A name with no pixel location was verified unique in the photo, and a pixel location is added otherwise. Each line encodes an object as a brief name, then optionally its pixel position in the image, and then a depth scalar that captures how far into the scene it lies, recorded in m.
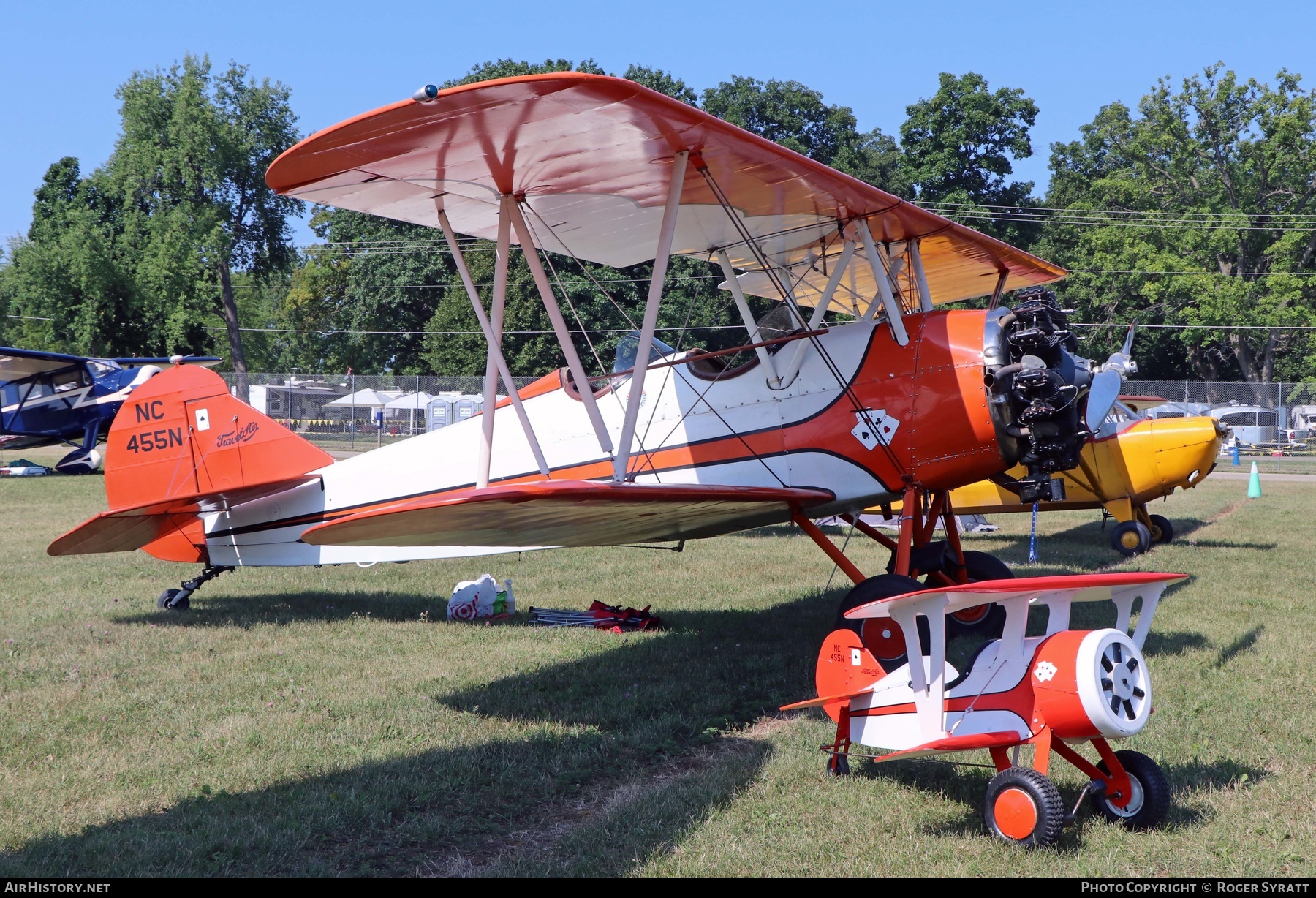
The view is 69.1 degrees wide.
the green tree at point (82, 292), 41.84
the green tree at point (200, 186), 45.03
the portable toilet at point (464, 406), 35.56
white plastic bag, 8.18
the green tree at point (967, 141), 49.81
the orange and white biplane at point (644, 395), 5.18
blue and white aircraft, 23.23
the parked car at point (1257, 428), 36.72
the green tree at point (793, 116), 56.38
